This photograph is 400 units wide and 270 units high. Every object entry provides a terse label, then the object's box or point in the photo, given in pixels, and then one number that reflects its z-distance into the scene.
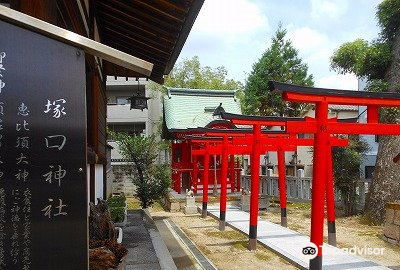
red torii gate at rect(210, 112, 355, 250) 10.03
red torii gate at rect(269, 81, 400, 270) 7.26
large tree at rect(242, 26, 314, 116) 25.64
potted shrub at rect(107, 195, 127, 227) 7.99
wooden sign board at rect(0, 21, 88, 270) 1.87
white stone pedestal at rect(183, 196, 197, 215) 18.05
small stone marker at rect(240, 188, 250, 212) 17.69
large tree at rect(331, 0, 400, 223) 13.64
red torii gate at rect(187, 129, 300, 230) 13.23
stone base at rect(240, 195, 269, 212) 17.72
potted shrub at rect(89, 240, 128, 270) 2.74
